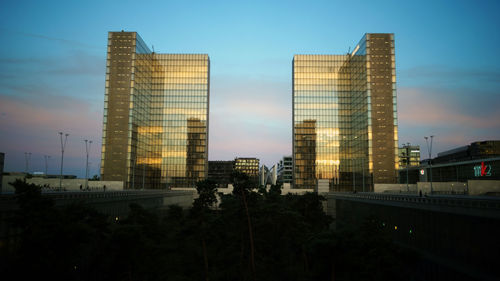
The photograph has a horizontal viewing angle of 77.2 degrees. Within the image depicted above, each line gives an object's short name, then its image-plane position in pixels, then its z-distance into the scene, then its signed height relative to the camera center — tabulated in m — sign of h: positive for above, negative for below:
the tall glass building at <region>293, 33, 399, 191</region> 118.75 +22.96
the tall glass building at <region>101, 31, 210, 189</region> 123.94 +23.23
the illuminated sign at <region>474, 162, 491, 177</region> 92.64 +1.04
